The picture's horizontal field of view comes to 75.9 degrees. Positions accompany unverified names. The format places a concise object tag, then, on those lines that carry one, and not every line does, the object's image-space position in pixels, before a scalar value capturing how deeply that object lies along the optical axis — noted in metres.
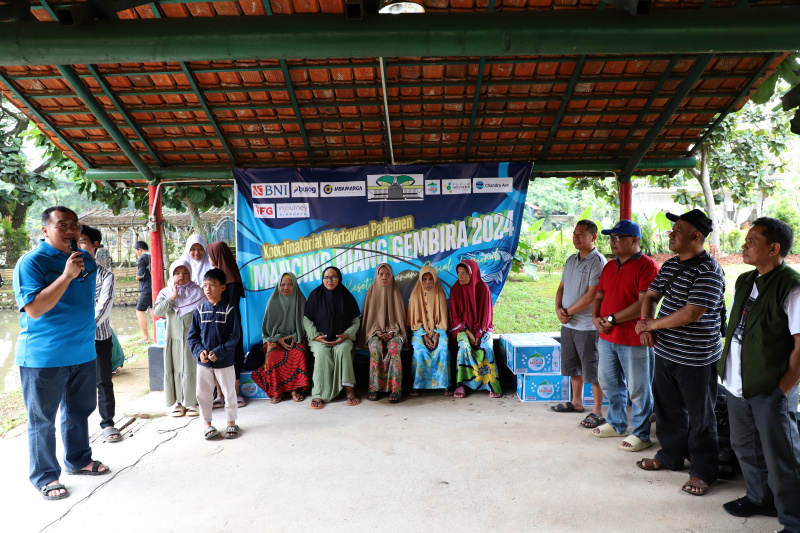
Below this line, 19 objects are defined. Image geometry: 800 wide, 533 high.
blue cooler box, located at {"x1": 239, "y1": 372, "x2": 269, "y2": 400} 5.44
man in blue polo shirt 3.24
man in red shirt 3.89
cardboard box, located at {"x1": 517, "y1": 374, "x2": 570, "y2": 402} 5.18
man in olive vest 2.64
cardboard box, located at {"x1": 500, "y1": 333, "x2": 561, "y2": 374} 5.12
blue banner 5.83
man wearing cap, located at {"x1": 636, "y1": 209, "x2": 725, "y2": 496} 3.22
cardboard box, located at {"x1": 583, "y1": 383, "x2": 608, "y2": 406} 5.10
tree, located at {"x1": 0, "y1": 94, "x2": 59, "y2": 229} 8.83
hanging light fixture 3.32
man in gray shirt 4.56
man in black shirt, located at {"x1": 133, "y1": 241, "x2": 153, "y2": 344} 8.71
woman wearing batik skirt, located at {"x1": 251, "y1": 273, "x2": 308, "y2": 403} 5.36
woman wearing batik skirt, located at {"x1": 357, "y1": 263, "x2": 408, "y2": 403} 5.33
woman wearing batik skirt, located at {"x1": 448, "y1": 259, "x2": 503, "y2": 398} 5.36
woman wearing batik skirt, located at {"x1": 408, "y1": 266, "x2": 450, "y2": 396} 5.39
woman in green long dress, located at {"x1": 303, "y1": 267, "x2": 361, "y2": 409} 5.27
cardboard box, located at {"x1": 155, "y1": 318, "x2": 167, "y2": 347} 5.39
